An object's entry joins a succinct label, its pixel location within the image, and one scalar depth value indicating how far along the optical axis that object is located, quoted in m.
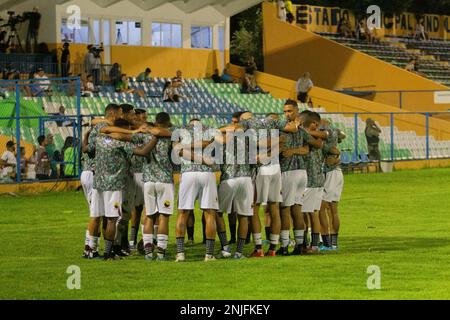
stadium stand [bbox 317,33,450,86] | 57.03
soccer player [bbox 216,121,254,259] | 18.56
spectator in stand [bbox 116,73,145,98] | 45.19
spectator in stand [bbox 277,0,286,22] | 57.12
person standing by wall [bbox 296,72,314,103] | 49.34
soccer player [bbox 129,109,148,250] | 19.36
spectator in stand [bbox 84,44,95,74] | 45.41
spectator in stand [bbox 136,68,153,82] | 48.09
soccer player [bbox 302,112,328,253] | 19.50
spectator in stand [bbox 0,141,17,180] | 32.84
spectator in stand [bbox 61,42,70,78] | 44.75
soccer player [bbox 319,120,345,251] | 20.05
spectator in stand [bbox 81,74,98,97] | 42.56
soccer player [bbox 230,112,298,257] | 18.92
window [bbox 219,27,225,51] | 55.62
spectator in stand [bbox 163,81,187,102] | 46.09
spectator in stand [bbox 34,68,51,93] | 33.97
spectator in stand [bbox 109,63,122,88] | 45.44
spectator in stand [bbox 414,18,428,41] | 62.94
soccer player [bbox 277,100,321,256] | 19.22
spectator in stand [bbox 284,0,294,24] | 57.47
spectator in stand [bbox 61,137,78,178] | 34.41
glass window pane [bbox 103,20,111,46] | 49.56
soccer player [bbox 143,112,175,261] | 18.61
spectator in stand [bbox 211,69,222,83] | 52.16
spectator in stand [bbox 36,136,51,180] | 33.47
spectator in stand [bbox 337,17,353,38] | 58.31
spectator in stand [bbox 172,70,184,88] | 47.31
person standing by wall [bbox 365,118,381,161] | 42.25
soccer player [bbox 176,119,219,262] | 18.28
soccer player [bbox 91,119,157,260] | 18.55
